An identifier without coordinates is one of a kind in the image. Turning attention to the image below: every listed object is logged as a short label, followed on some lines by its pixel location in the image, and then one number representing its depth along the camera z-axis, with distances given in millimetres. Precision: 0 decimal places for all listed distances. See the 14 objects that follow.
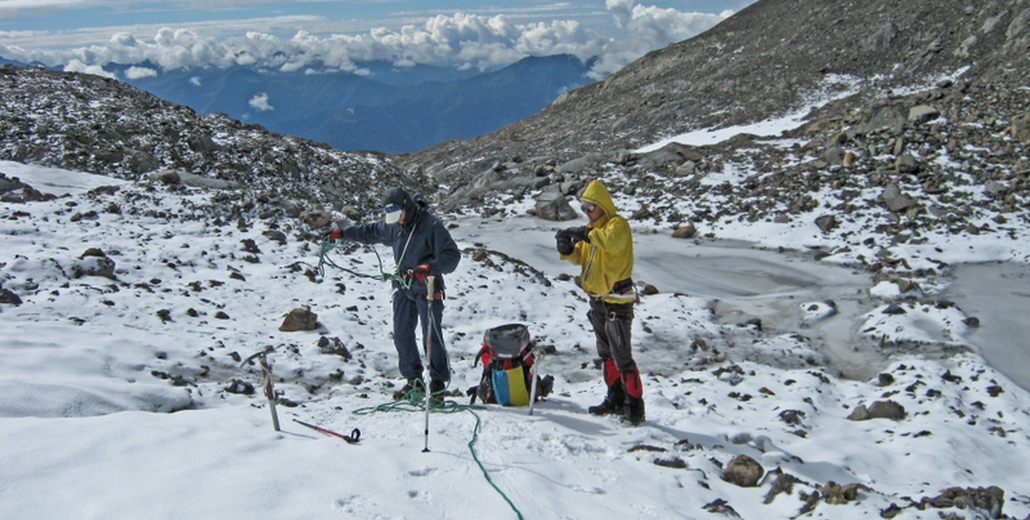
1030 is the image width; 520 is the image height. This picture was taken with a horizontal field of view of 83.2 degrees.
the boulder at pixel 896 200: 13539
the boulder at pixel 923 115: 17094
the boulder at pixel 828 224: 13594
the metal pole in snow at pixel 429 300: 5105
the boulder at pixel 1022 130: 15361
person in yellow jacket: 4957
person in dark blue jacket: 5516
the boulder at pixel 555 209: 17109
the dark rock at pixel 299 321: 7617
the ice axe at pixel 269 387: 4098
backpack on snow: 5664
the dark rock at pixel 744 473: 4395
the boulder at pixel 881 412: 6086
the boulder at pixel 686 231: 14794
